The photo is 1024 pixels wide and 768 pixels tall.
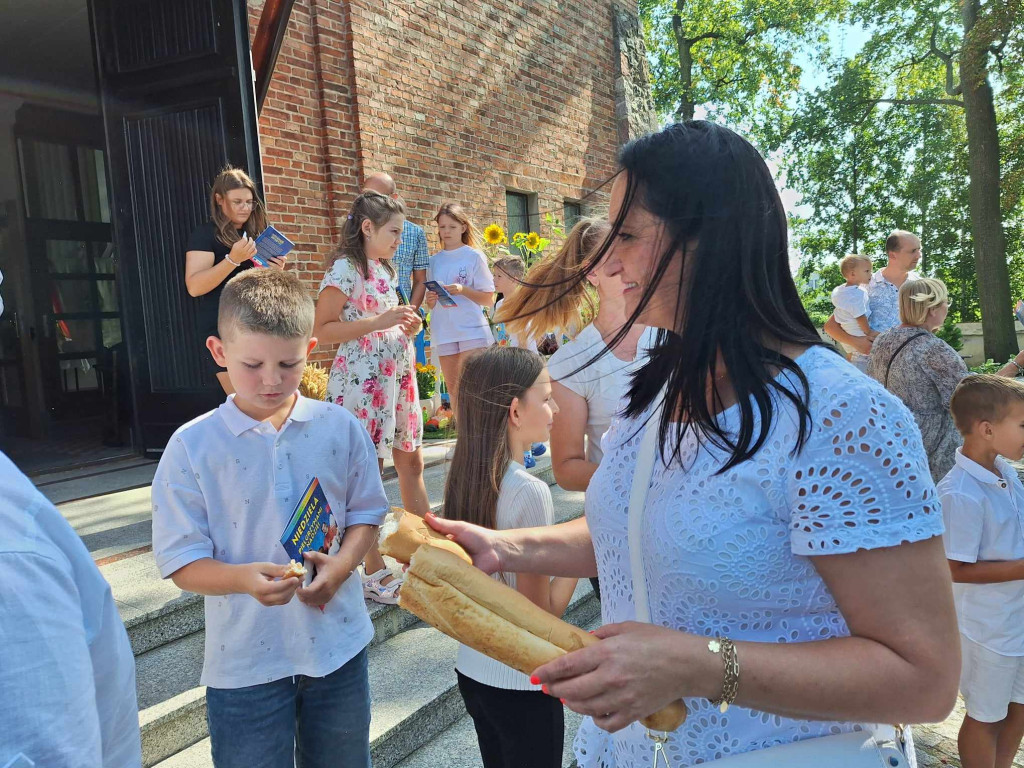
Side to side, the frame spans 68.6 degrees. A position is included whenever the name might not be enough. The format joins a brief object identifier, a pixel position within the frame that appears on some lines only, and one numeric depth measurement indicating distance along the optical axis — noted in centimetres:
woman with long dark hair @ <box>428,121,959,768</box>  105
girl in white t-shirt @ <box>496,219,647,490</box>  286
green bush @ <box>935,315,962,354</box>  1644
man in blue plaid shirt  556
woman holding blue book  418
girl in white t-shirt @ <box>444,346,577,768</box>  217
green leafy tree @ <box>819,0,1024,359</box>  1432
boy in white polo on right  289
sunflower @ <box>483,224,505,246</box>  846
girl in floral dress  395
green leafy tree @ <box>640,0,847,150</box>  2784
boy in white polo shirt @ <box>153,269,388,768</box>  201
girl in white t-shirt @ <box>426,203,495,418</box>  591
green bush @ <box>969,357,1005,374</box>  1321
